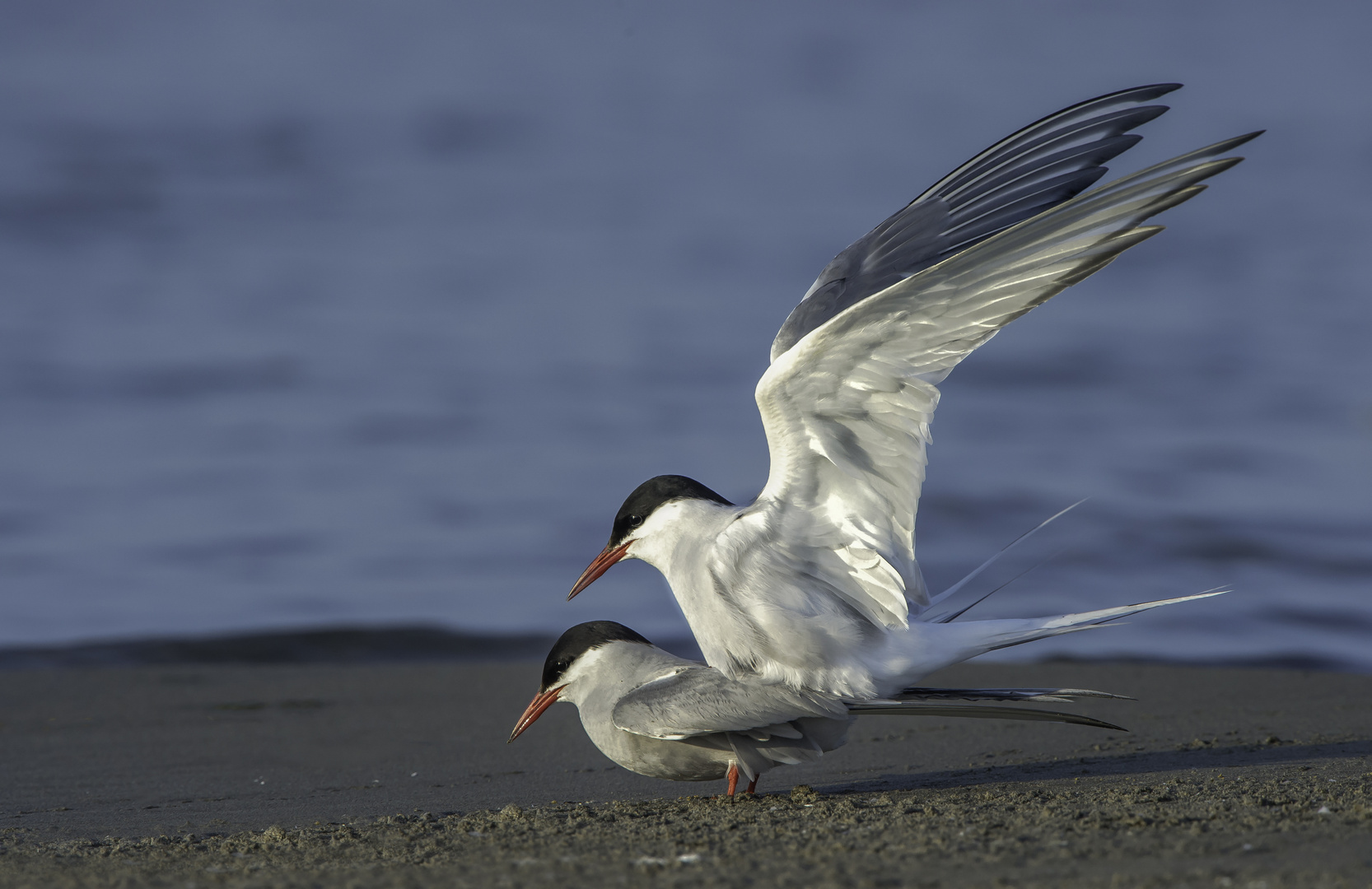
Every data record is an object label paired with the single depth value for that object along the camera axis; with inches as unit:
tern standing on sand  282.5
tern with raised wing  243.0
